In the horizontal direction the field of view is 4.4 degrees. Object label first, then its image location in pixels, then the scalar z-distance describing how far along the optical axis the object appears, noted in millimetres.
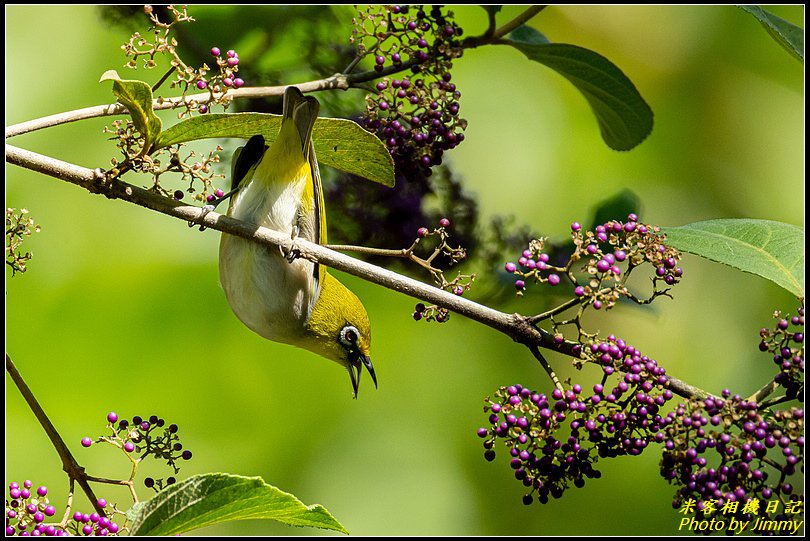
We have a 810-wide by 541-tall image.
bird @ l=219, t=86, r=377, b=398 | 3197
